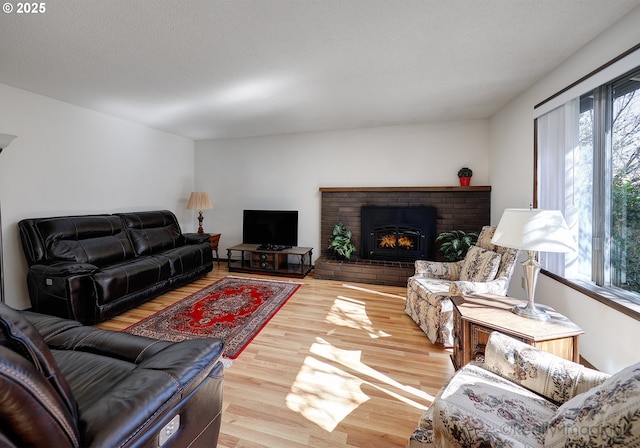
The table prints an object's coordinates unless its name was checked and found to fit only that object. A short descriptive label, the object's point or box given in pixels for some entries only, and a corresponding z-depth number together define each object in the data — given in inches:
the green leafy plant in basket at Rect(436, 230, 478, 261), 142.7
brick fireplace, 161.5
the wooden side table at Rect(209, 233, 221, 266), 202.2
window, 72.5
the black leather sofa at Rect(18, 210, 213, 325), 102.8
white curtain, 90.1
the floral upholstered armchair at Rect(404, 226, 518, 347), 90.7
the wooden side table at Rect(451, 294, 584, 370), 59.9
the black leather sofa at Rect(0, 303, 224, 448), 23.0
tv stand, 177.8
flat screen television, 185.8
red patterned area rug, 98.5
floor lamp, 88.1
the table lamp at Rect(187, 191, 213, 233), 194.7
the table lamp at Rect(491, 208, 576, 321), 62.8
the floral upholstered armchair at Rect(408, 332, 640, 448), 27.1
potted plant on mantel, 160.9
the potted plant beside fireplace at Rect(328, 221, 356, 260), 173.5
